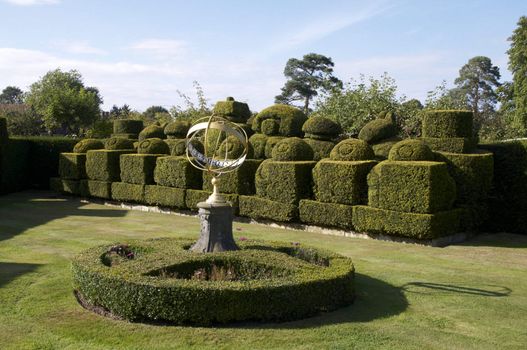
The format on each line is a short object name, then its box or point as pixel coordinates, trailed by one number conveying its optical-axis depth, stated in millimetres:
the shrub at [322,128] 20562
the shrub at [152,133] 27375
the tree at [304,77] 61312
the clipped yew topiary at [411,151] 15016
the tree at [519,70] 36688
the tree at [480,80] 72250
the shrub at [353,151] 16422
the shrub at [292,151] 17734
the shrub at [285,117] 22391
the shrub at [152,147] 22719
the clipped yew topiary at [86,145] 25562
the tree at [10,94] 137000
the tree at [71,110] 41438
